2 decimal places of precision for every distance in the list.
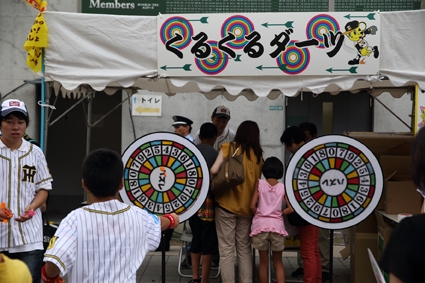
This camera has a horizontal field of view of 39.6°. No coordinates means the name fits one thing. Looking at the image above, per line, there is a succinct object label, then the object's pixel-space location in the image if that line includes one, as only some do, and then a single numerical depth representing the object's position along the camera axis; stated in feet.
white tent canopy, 17.63
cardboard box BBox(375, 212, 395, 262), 18.01
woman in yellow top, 18.98
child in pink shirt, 18.71
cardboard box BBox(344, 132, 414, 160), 19.98
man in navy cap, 25.50
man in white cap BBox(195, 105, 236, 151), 23.73
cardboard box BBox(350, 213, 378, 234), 20.30
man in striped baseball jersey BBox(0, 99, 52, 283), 13.17
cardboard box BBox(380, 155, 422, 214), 18.47
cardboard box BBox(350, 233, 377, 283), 19.85
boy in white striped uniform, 8.63
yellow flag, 17.56
